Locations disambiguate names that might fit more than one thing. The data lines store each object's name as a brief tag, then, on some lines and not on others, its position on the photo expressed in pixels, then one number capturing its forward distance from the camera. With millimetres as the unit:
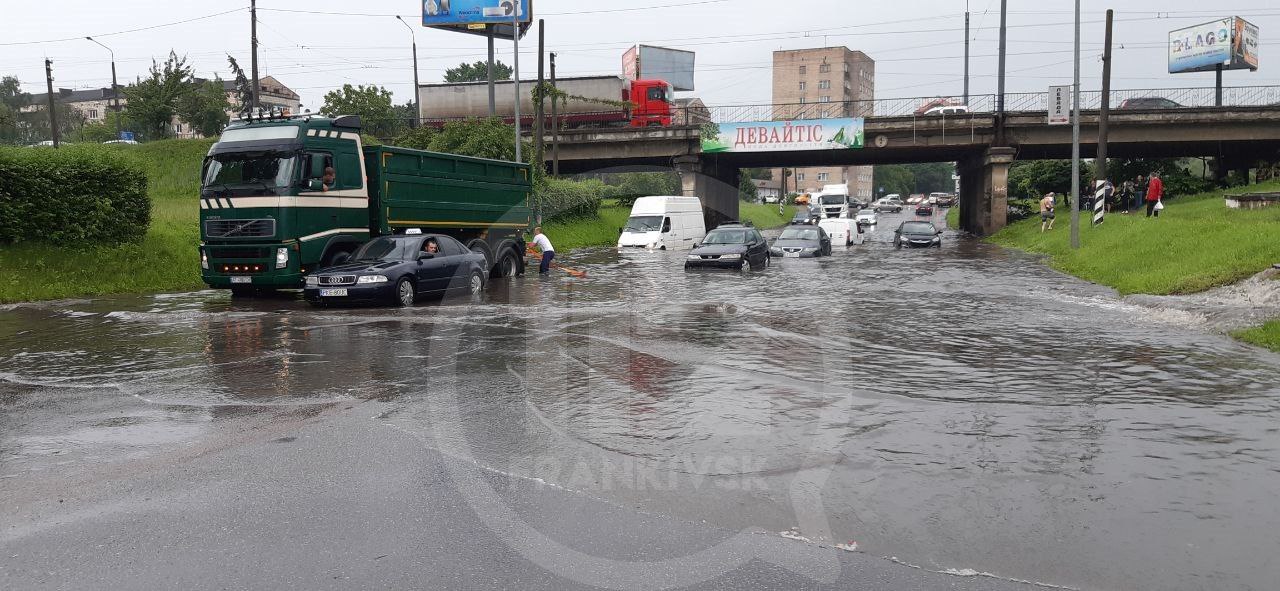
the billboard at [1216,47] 58656
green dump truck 17531
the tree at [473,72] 136025
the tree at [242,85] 49531
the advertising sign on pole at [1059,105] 34469
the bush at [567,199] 41500
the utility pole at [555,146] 44469
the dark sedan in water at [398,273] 16516
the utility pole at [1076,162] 28644
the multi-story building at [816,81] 149000
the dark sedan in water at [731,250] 24516
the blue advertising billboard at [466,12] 51656
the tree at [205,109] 59375
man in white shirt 25188
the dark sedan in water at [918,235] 37938
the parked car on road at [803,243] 31141
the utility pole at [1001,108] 45219
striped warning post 32094
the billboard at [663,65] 97688
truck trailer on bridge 50094
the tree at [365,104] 72562
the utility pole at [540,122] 42812
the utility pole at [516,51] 35688
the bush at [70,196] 18875
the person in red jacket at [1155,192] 32906
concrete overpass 43750
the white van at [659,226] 34781
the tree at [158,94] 51688
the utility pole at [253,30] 36094
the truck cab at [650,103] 50594
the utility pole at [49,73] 53156
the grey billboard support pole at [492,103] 47394
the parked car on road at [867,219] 58188
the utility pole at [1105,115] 32656
